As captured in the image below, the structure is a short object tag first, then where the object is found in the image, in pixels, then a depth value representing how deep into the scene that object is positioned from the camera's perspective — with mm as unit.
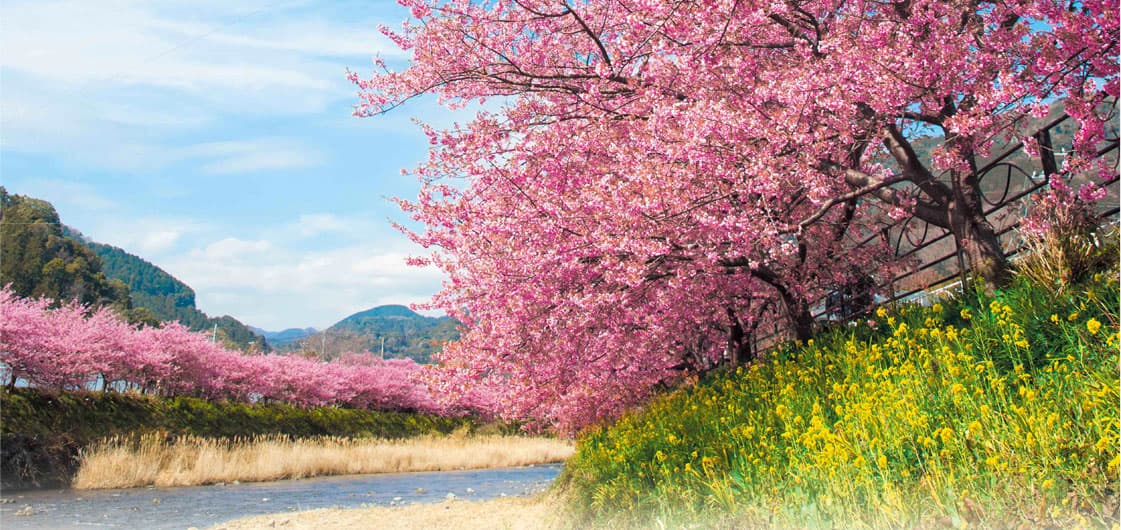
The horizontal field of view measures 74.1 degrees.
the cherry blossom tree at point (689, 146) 6207
